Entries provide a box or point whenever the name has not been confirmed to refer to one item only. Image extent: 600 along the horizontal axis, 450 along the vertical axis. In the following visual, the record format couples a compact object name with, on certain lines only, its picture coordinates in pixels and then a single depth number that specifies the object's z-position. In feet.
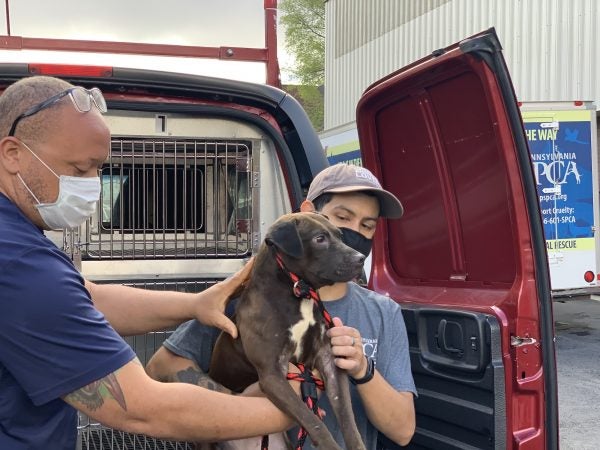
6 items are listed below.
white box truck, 31.45
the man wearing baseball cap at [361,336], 7.41
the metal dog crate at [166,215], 11.10
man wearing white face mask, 4.70
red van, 7.89
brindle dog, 7.09
